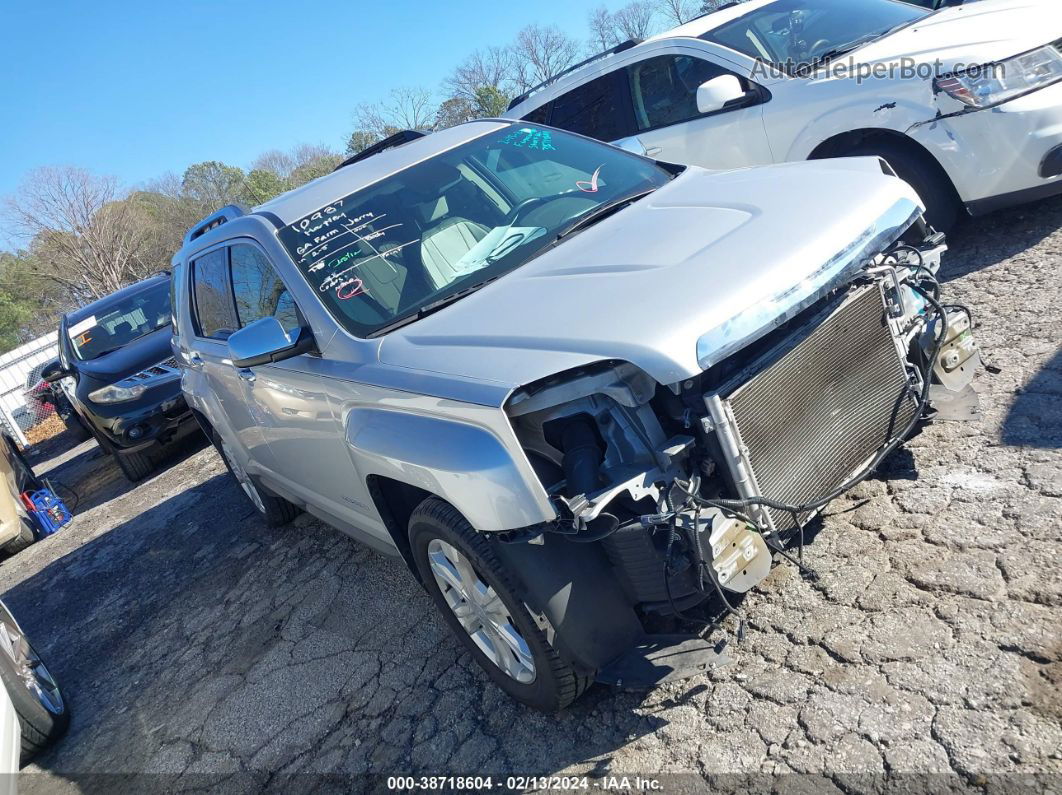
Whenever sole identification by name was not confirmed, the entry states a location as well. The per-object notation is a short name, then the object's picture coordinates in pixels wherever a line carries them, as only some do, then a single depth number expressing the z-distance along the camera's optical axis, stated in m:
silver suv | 2.28
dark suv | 8.16
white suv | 4.38
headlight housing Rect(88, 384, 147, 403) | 8.20
